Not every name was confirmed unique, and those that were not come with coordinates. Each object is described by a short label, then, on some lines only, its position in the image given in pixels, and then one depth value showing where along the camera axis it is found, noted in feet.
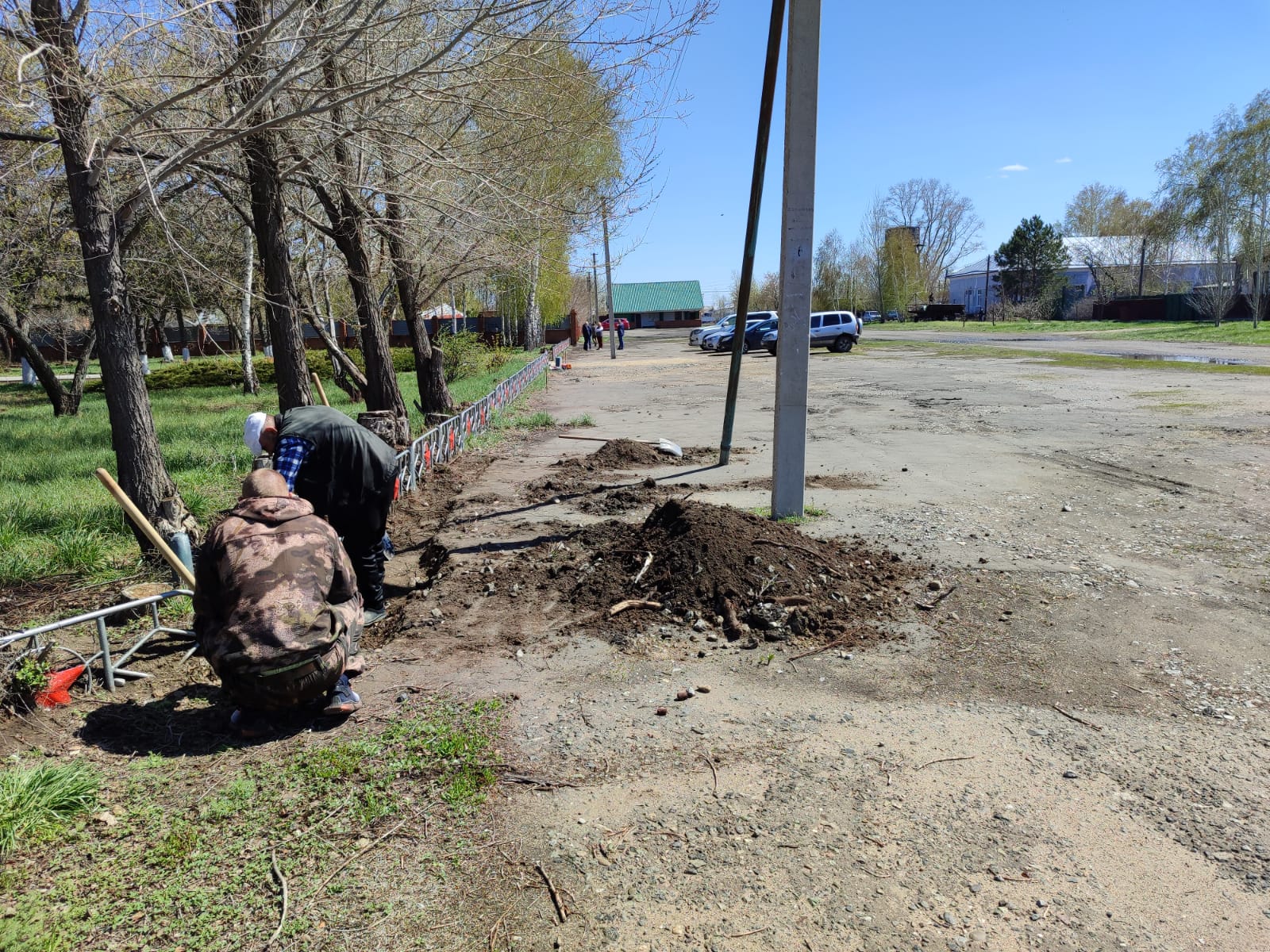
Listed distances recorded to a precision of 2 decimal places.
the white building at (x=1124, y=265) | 238.27
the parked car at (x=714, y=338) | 134.62
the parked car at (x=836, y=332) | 118.21
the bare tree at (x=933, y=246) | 299.79
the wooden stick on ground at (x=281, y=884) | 8.32
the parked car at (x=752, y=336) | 124.77
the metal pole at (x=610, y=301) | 127.34
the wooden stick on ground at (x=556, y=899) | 8.63
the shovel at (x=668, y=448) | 34.91
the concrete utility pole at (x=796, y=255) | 21.62
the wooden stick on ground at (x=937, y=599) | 17.03
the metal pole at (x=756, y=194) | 24.21
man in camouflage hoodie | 11.56
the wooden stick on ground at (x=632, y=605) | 16.78
